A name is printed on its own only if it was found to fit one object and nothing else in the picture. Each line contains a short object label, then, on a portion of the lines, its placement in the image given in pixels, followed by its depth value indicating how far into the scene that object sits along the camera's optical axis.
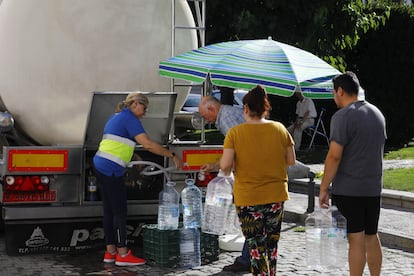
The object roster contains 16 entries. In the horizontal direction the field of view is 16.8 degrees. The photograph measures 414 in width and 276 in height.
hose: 14.05
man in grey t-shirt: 10.75
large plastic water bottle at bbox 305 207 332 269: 11.35
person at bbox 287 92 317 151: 32.69
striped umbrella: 13.01
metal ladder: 14.68
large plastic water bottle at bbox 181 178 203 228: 13.91
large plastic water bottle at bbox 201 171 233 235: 12.94
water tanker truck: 13.70
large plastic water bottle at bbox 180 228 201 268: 13.60
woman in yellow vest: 13.16
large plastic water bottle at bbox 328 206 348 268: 11.23
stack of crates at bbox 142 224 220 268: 13.51
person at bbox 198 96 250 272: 13.20
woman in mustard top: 10.55
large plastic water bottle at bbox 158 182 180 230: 13.63
